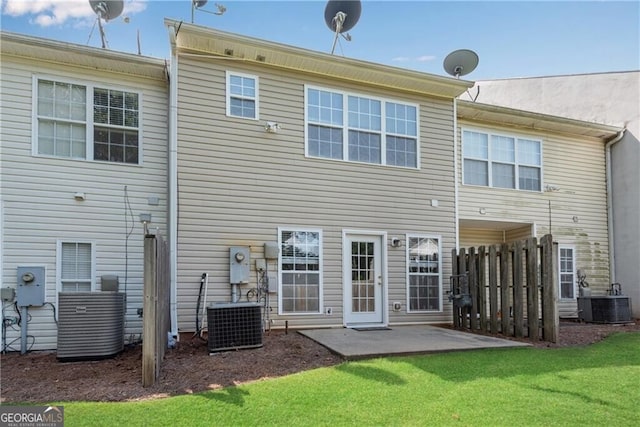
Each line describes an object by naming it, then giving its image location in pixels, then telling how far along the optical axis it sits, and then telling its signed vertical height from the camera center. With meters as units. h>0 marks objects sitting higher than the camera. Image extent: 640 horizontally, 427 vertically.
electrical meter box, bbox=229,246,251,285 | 7.34 -0.35
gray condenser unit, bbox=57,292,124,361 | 5.80 -1.09
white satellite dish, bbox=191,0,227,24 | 7.85 +4.40
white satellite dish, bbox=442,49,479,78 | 9.88 +4.26
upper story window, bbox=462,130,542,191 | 10.02 +2.01
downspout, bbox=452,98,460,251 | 9.22 +1.57
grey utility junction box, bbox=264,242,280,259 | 7.55 -0.10
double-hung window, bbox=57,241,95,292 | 6.90 -0.32
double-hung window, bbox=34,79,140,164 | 7.02 +2.09
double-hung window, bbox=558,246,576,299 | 10.66 -0.70
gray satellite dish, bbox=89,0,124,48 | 7.92 +4.41
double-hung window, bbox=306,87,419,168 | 8.26 +2.33
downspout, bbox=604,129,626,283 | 11.16 +0.81
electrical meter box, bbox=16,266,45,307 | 6.60 -0.64
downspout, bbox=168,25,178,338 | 6.95 +1.13
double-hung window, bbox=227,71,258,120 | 7.66 +2.71
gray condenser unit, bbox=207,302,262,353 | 6.05 -1.15
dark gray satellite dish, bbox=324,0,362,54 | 9.08 +4.91
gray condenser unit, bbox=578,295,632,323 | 9.60 -1.48
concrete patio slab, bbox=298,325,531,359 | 5.79 -1.47
